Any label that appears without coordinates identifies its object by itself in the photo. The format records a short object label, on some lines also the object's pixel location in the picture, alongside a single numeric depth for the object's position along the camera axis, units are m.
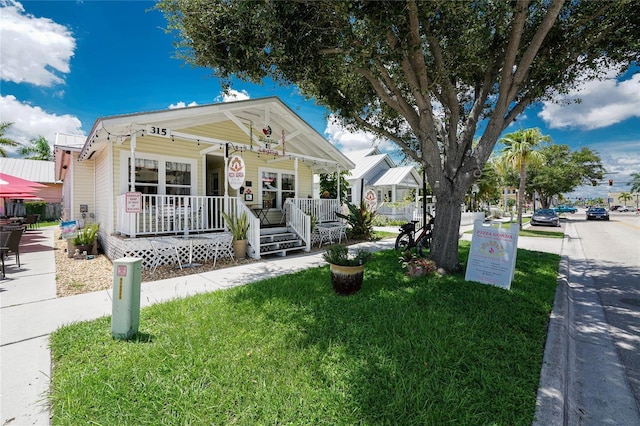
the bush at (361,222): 12.36
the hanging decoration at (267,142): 8.97
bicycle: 8.38
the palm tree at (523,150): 16.11
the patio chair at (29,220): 15.45
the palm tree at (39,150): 32.97
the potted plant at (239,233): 8.24
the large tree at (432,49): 4.91
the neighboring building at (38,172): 24.77
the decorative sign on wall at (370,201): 12.80
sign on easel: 5.31
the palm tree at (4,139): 24.70
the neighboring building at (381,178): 23.44
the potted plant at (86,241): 8.63
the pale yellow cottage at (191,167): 7.40
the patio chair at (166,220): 7.67
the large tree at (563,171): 30.44
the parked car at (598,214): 30.62
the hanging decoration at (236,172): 7.92
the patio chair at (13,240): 6.46
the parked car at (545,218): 21.19
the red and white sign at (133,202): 6.61
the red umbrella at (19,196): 9.88
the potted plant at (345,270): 4.81
